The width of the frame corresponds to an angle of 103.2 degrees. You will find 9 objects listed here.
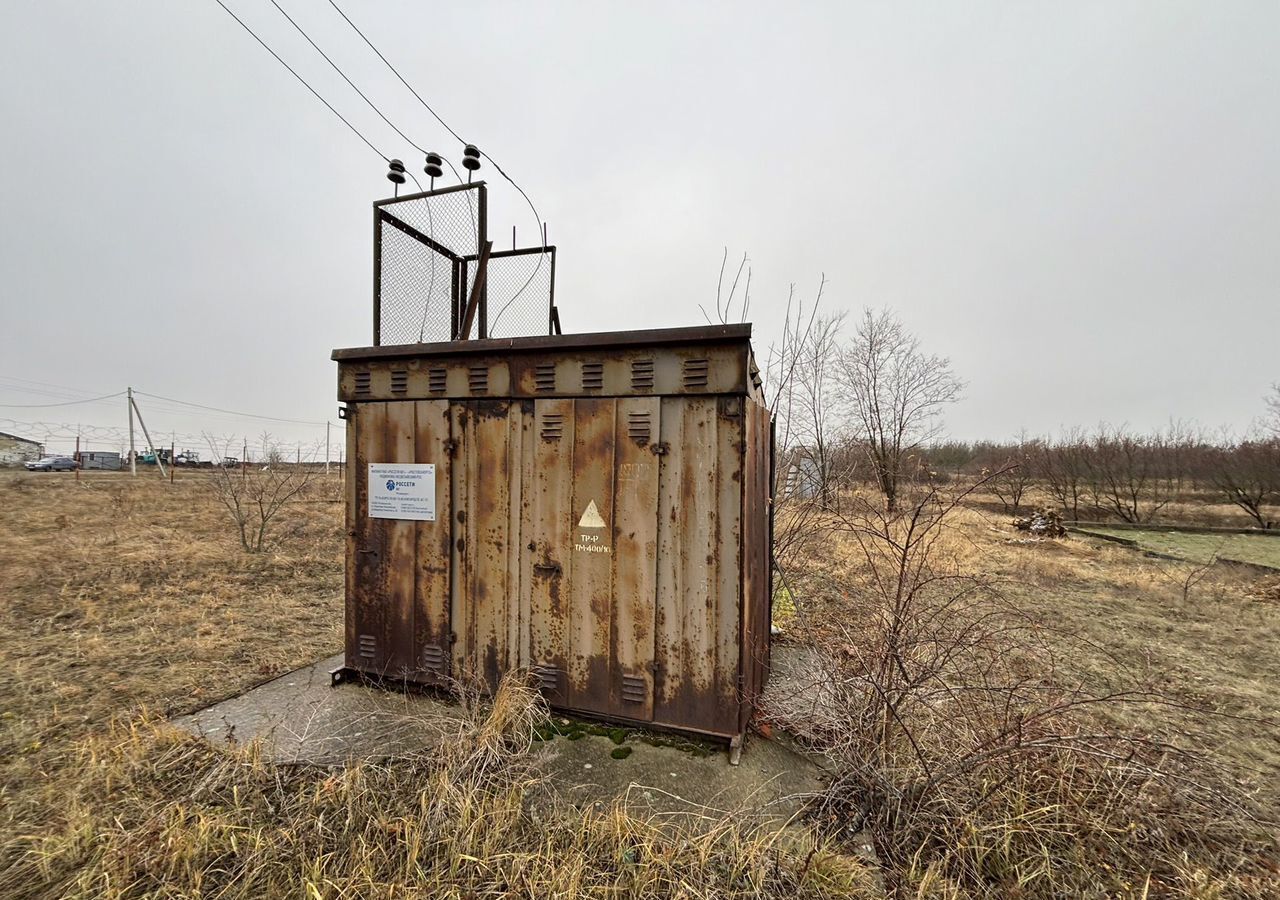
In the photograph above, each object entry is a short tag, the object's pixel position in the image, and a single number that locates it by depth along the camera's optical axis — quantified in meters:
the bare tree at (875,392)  16.80
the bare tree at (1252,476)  15.31
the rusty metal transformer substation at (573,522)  2.85
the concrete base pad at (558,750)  2.48
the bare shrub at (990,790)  2.13
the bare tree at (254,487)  9.43
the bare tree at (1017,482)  16.42
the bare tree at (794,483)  6.40
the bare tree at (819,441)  8.37
